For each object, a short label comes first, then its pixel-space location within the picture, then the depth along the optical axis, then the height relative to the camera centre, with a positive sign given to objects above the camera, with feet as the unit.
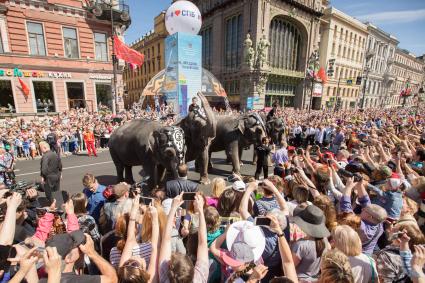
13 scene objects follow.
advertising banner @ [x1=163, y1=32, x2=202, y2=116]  35.68 +5.10
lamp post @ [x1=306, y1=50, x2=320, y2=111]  119.01 +22.23
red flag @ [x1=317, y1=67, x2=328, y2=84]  100.78 +12.25
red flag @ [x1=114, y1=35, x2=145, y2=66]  51.93 +10.39
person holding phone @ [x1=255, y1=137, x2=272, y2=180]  23.30 -5.84
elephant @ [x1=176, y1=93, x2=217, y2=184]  20.63 -3.06
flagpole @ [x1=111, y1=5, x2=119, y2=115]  49.38 -0.33
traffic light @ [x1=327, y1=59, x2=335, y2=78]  86.25 +13.61
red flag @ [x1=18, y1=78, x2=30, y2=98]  51.78 +1.84
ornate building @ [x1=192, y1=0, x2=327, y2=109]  101.40 +27.69
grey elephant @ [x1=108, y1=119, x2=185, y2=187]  16.63 -3.89
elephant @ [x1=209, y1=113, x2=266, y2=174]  24.91 -3.67
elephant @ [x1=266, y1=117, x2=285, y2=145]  32.05 -4.06
